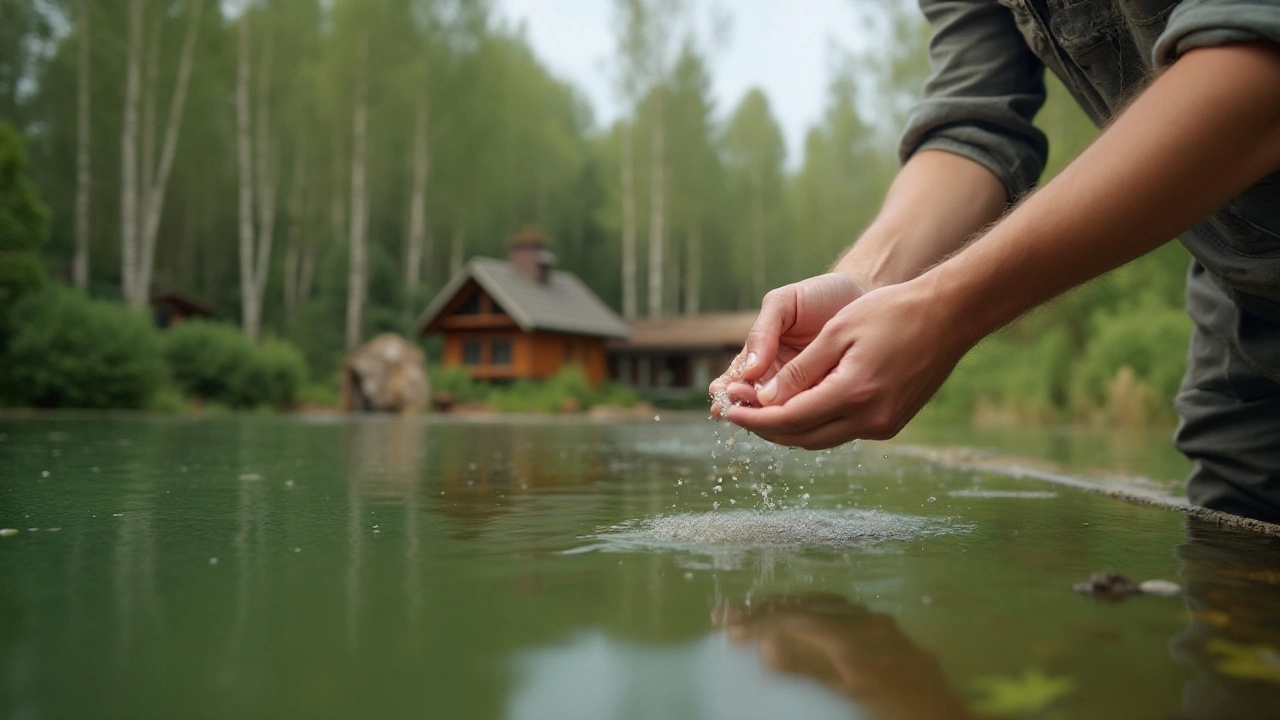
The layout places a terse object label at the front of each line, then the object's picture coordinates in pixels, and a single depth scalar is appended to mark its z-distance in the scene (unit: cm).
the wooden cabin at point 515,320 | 2430
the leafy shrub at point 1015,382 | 1434
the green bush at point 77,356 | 1192
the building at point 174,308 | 3005
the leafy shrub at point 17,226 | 1202
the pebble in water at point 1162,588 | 112
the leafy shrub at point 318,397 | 1903
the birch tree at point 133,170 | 1769
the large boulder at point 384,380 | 1848
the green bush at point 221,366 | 1577
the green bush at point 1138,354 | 1151
